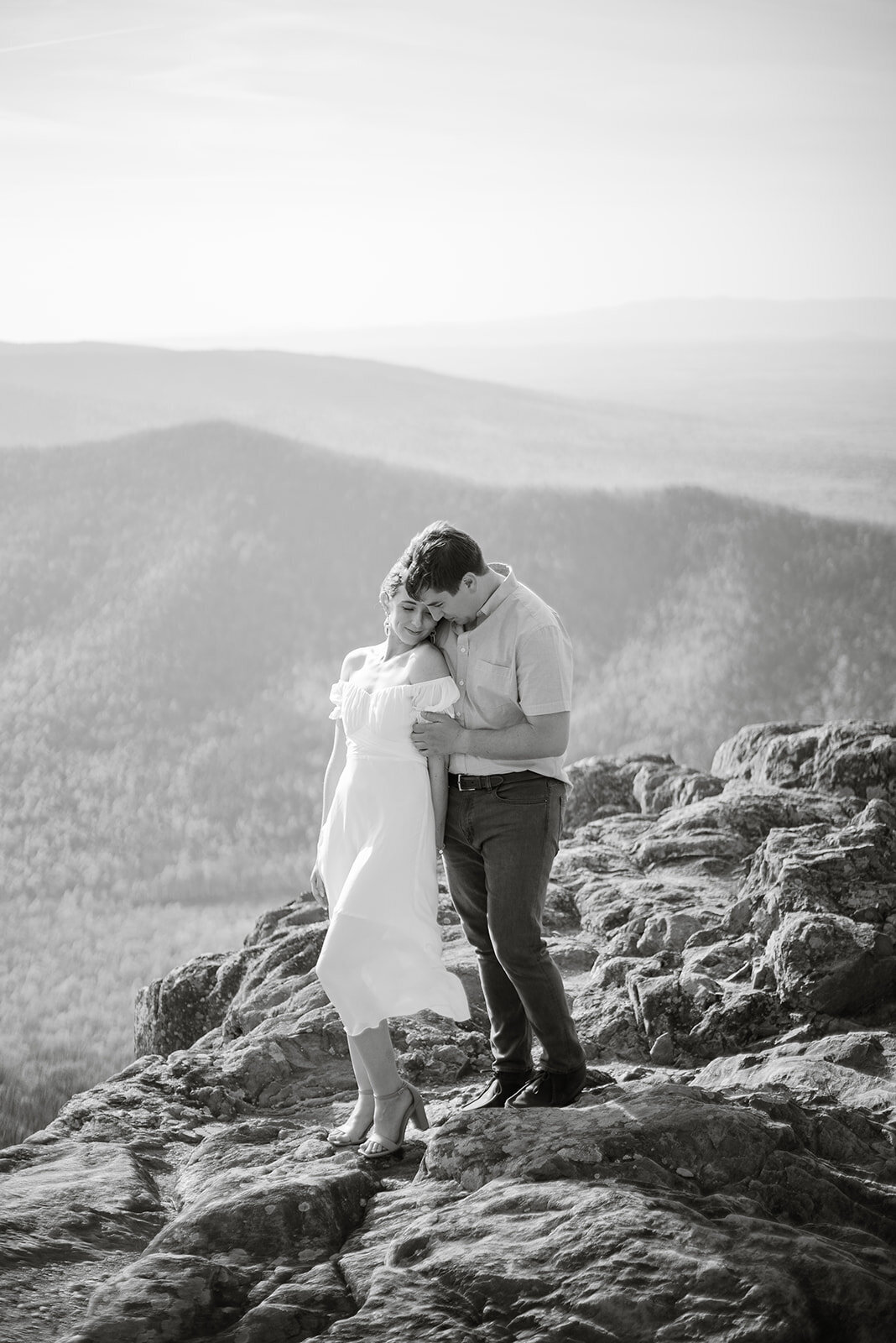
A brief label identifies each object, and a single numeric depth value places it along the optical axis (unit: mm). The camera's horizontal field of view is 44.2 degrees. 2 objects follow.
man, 3766
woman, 4035
